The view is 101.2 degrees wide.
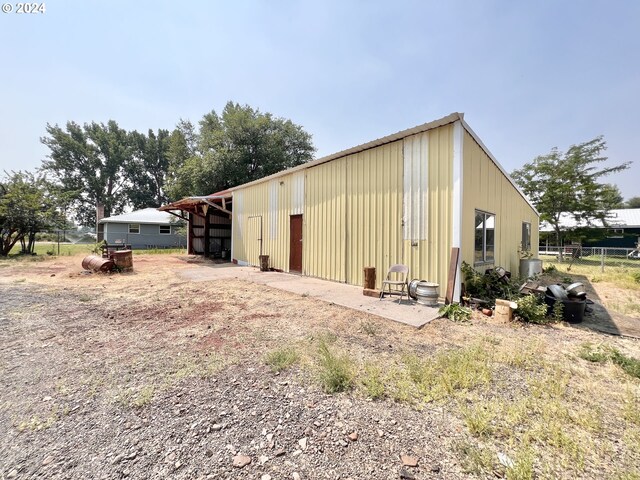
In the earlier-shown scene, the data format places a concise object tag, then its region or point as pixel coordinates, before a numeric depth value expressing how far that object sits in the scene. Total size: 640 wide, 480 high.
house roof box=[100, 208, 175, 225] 23.85
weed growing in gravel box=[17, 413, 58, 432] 2.01
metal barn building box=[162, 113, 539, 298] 5.86
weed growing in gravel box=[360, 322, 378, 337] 4.10
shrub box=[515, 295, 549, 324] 4.79
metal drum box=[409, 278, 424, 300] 5.91
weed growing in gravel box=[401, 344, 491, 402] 2.56
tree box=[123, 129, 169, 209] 39.75
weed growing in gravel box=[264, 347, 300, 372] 2.97
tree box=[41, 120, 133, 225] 35.88
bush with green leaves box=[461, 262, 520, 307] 5.71
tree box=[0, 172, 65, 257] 14.33
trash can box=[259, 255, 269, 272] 10.81
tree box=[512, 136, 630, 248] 18.12
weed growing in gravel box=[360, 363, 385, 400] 2.47
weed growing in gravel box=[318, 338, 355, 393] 2.59
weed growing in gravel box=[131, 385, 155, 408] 2.30
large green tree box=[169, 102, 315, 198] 23.08
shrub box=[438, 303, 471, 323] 4.90
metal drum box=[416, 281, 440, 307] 5.63
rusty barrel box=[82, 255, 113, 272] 9.33
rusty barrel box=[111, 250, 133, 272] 9.76
